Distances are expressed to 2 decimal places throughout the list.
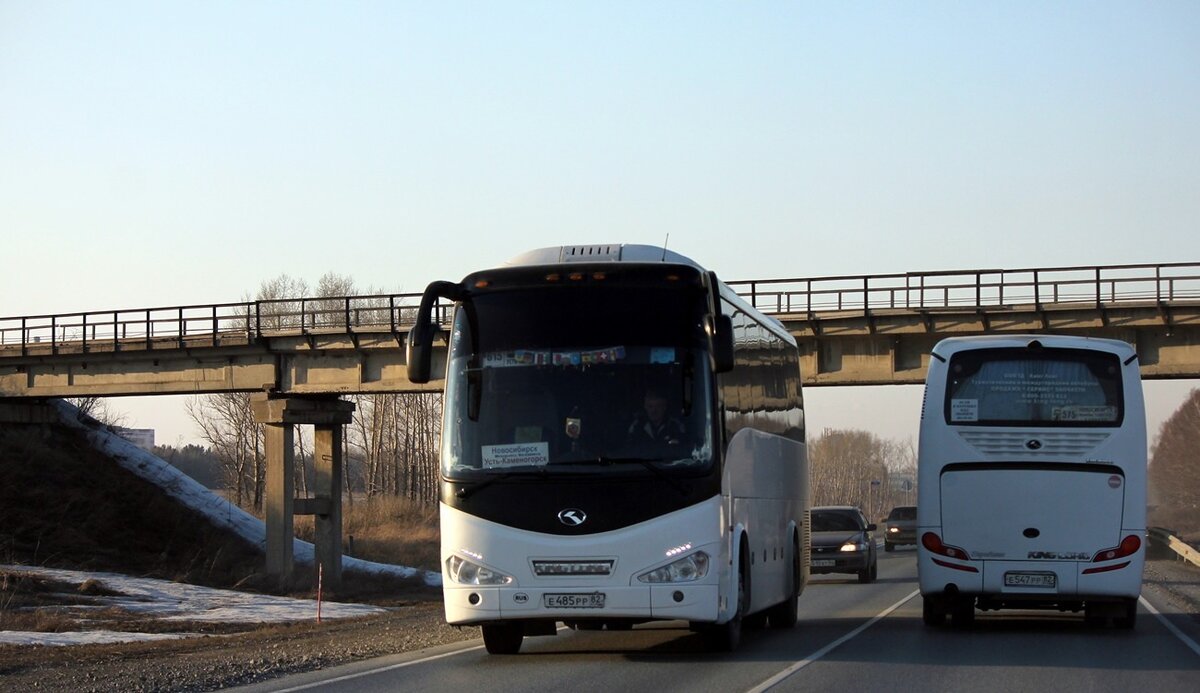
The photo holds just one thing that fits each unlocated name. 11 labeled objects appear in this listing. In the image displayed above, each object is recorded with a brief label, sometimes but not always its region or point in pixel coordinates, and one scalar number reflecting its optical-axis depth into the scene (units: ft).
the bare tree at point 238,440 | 269.23
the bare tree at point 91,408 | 187.42
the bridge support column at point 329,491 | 144.36
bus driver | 43.52
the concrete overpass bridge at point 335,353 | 122.01
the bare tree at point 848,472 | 477.77
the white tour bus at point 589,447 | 42.80
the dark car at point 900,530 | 190.60
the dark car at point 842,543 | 104.88
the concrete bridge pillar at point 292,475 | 145.38
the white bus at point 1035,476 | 55.31
